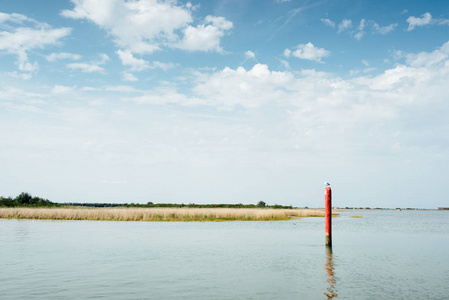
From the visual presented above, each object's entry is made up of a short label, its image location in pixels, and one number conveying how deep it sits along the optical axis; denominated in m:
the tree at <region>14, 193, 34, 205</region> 76.81
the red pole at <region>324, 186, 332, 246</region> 24.67
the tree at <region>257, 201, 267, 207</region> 107.71
